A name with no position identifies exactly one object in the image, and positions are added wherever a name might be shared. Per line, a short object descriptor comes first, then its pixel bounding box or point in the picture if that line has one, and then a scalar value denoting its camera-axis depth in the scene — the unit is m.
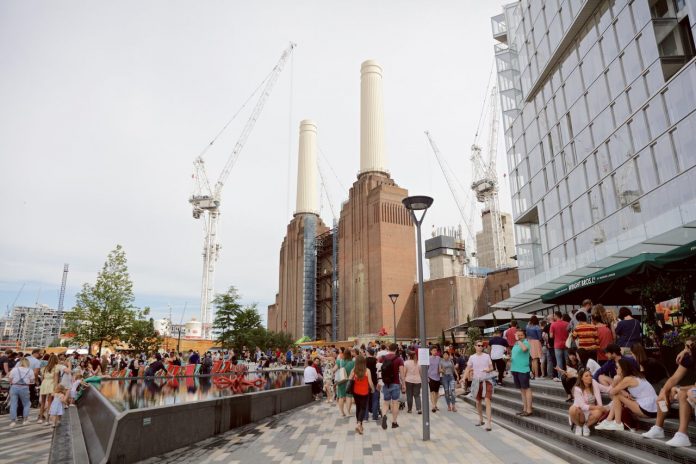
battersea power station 72.00
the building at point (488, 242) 141.00
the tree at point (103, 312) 31.41
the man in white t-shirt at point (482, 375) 10.31
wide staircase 6.41
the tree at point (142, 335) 33.16
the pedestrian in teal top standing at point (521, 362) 9.88
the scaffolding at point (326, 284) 92.10
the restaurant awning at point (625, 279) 9.22
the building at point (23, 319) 175.98
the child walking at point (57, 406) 12.06
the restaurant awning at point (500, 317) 21.75
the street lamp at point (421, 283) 9.57
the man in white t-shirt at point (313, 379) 19.39
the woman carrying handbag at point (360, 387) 10.83
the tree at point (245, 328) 53.22
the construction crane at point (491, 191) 115.38
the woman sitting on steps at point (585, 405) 7.83
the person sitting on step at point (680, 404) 6.22
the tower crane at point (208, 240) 124.56
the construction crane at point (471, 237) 151.02
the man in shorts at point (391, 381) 11.61
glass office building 18.84
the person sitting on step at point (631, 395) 7.32
